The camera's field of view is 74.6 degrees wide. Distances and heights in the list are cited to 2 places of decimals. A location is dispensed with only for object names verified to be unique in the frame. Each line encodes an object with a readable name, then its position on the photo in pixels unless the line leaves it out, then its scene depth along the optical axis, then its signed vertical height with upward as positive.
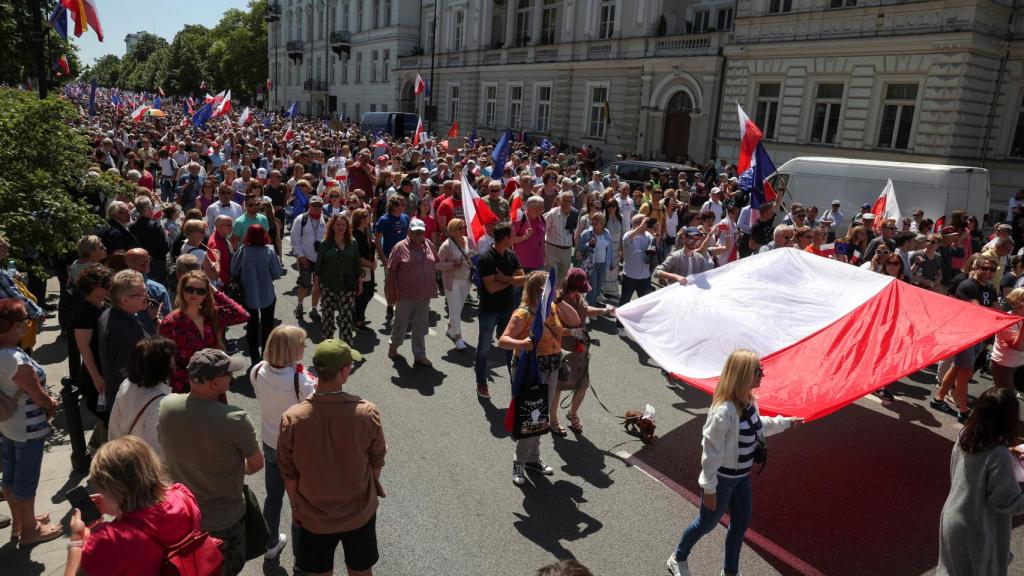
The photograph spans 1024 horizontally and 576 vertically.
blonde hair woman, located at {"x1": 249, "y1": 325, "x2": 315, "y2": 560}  4.04 -1.45
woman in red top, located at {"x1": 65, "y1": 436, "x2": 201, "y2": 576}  2.51 -1.50
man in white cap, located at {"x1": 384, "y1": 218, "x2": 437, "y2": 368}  7.75 -1.60
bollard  5.02 -2.29
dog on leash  6.28 -2.46
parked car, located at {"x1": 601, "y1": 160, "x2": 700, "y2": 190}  20.65 -0.27
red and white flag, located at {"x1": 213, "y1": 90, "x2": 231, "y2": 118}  23.78 +0.95
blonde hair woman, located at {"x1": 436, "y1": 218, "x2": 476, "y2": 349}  8.38 -1.50
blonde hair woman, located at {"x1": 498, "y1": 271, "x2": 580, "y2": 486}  5.58 -1.46
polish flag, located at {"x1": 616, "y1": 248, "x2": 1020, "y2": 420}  5.33 -1.36
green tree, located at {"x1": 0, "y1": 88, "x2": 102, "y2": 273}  5.61 -0.52
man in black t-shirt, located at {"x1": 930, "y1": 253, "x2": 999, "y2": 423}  7.28 -1.78
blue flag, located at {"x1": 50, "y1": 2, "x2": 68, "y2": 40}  14.82 +2.17
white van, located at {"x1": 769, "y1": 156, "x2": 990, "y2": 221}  14.75 -0.15
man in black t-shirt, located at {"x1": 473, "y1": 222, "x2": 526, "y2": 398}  7.23 -1.37
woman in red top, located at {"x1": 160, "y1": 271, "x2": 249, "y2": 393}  4.98 -1.43
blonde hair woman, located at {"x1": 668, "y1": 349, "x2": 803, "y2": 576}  4.07 -1.69
